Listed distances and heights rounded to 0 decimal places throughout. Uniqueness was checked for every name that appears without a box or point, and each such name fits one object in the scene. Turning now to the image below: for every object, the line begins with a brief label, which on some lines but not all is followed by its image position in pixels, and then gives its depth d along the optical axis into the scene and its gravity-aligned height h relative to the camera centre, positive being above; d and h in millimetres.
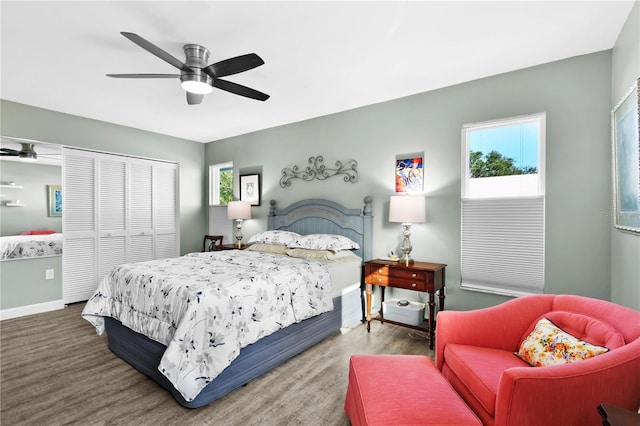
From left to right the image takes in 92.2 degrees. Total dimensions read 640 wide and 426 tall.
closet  4332 -22
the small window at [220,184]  5898 +556
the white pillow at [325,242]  3613 -372
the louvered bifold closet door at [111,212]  4625 +18
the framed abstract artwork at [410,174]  3523 +433
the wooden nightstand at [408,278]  2951 -683
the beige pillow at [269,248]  3888 -468
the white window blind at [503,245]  2861 -340
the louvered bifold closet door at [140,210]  4980 +49
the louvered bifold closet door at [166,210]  5332 +50
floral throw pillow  1523 -726
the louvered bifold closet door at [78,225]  4277 -170
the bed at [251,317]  2027 -920
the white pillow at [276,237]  4055 -343
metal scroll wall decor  4078 +578
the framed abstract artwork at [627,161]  1840 +320
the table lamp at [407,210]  3193 +13
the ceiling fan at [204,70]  2191 +1086
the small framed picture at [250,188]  5148 +406
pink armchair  1285 -768
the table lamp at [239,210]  4895 +37
